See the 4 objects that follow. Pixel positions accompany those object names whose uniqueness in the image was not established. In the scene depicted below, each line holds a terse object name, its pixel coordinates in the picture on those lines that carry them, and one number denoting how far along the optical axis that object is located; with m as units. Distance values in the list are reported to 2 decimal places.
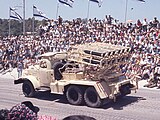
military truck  13.27
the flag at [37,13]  34.50
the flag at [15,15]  35.34
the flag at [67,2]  33.47
